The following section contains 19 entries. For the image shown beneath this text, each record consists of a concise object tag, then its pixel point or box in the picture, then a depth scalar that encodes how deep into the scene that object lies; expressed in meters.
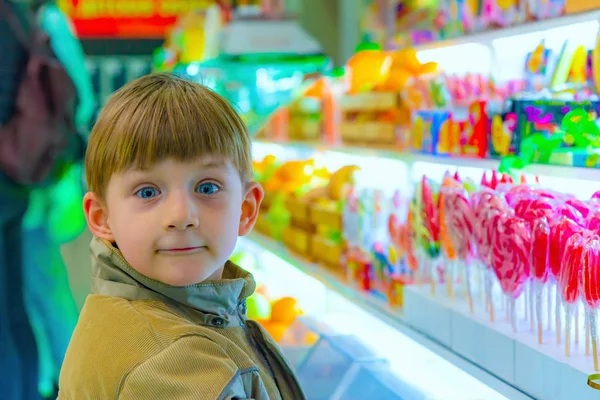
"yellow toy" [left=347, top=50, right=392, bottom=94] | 3.56
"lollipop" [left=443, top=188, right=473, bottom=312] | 2.20
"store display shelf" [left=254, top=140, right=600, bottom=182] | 1.94
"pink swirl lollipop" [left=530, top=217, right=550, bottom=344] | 1.83
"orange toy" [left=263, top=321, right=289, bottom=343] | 3.36
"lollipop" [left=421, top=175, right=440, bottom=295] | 2.44
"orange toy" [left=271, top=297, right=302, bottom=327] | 3.58
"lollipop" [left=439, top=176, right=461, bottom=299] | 2.33
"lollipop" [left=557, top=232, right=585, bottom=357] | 1.68
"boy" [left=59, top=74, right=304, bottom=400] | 1.31
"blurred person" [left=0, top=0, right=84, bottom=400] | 4.04
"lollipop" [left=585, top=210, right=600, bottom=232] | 1.75
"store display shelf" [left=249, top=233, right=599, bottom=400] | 1.70
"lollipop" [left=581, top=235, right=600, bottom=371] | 1.64
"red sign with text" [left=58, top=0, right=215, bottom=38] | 8.45
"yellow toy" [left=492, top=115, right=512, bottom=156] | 2.27
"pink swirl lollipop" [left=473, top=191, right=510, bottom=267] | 2.02
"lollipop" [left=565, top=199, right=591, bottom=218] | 1.82
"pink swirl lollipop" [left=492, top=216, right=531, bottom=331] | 1.90
